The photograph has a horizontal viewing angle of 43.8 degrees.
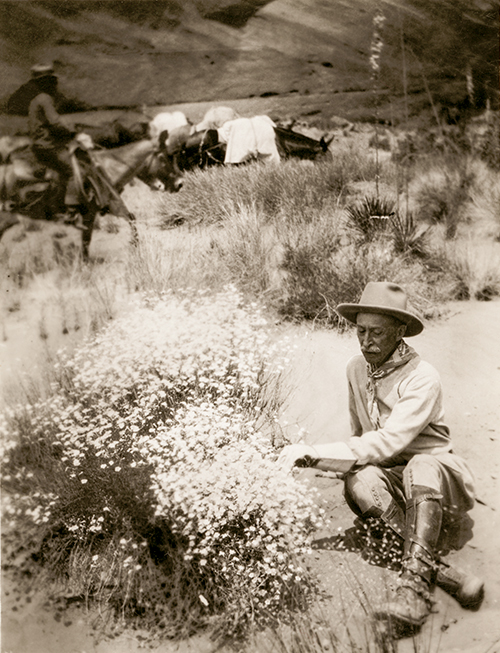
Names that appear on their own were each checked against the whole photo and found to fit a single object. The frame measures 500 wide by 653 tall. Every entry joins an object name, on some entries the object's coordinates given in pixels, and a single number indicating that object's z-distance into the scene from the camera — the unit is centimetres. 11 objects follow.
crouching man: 272
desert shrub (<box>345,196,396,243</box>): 409
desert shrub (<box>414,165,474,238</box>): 414
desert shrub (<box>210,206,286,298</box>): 424
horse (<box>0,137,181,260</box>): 387
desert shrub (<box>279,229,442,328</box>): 397
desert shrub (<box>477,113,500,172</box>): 425
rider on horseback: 383
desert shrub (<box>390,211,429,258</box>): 403
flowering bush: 276
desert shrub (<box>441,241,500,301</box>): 402
